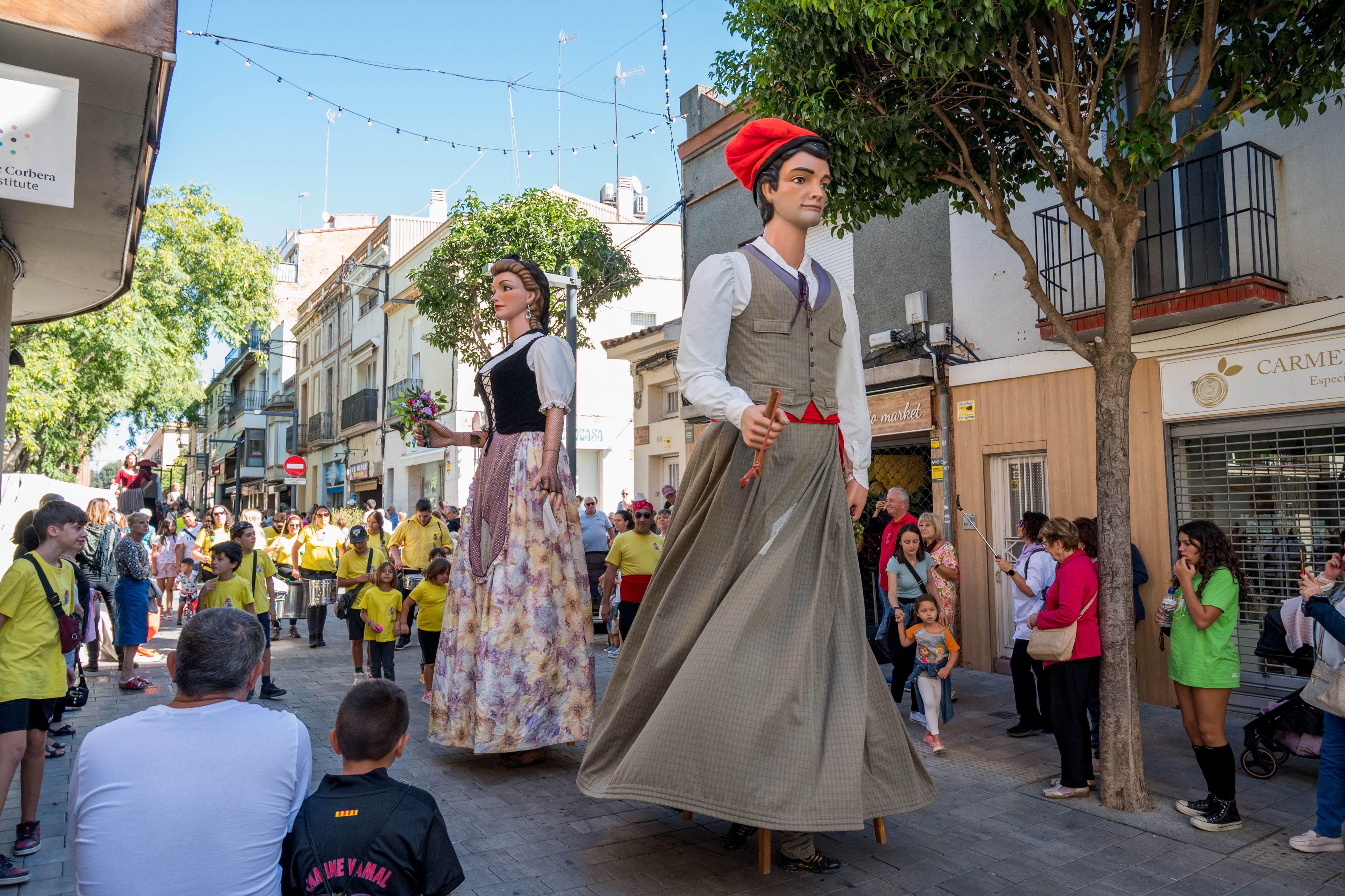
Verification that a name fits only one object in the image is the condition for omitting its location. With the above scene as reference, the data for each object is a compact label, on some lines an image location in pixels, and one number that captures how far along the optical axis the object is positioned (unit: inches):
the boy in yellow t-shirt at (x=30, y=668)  146.1
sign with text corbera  137.8
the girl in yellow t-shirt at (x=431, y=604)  270.5
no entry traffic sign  1060.5
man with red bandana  336.2
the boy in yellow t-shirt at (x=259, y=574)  294.5
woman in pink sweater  185.8
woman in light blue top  278.5
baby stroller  202.5
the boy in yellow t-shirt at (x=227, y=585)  277.1
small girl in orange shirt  229.0
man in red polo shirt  295.1
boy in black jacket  85.4
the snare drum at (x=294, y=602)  459.5
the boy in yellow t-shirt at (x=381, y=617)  274.7
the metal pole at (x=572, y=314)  507.5
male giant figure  117.3
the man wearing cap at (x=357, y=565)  333.1
